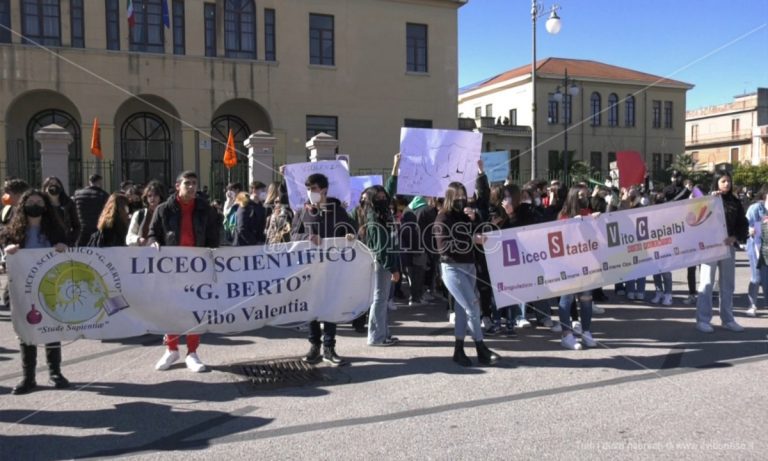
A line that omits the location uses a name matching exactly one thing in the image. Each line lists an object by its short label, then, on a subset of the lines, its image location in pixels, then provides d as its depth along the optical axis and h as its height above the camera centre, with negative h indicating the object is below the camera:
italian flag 22.88 +7.30
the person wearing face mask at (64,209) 6.24 +0.03
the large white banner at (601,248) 7.00 -0.50
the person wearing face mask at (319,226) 6.57 -0.18
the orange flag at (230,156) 19.30 +1.70
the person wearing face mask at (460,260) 6.28 -0.53
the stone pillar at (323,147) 18.89 +1.90
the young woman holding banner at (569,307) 7.13 -1.17
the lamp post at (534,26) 20.06 +5.92
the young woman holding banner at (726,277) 7.79 -0.90
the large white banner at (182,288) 5.74 -0.78
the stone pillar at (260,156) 18.95 +1.66
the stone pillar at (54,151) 16.73 +1.65
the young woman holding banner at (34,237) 5.63 -0.24
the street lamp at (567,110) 47.27 +7.71
